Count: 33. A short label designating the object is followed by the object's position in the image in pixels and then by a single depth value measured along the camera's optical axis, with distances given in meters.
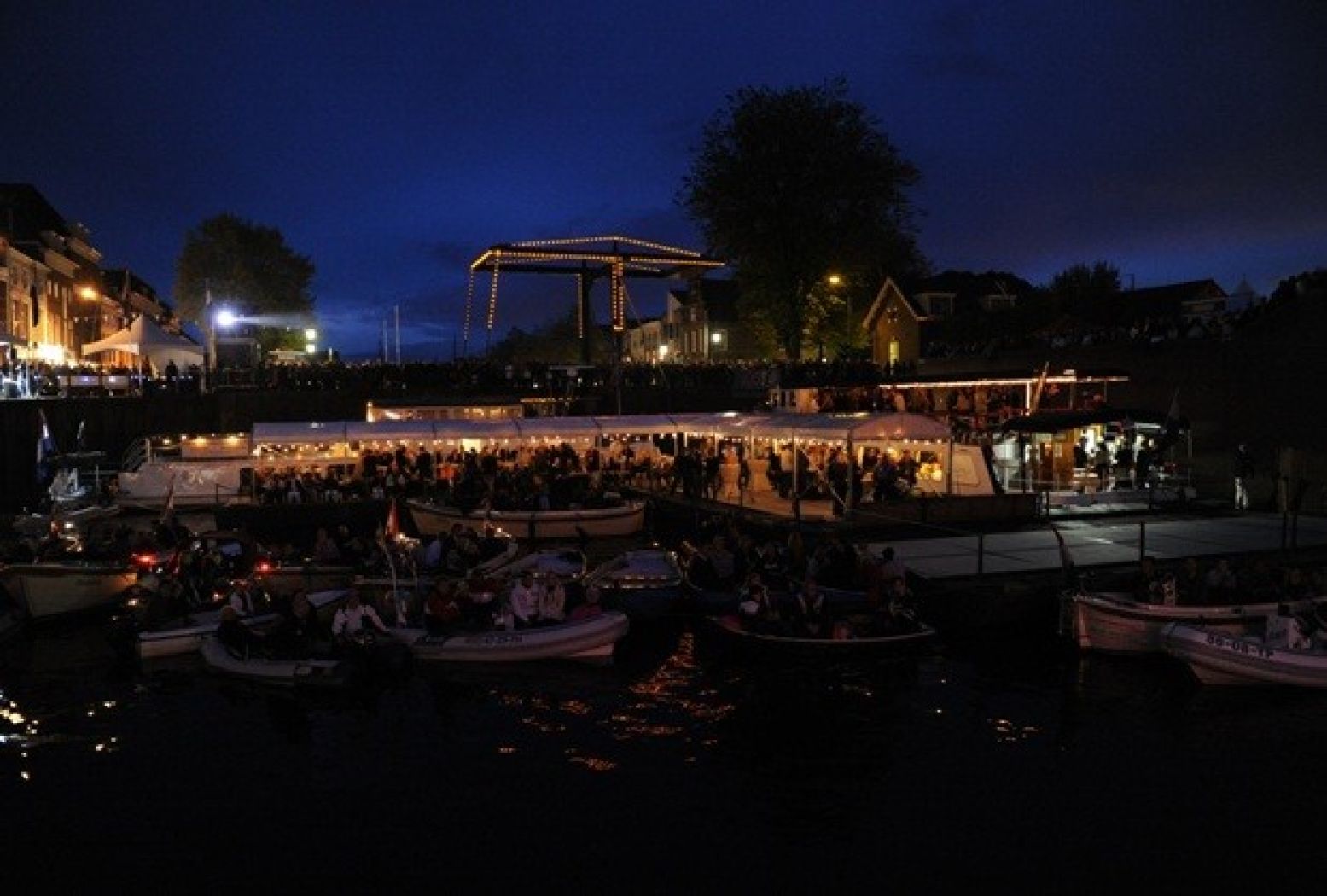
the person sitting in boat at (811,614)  19.48
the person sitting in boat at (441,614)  20.00
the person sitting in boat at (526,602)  20.19
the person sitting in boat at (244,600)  20.16
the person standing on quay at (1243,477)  30.53
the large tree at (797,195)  56.59
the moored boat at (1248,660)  17.80
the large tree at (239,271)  89.62
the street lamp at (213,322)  54.31
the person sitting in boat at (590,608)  20.31
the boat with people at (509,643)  19.55
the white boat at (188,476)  36.88
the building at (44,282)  55.56
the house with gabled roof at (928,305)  68.00
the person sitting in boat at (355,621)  18.59
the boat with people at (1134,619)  19.52
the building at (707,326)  87.56
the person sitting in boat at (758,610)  19.72
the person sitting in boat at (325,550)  24.41
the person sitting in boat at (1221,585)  20.06
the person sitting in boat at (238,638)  18.69
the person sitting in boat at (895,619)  19.52
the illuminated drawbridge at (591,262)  42.41
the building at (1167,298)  62.16
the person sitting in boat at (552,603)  20.34
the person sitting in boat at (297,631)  18.66
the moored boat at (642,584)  22.42
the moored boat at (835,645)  19.28
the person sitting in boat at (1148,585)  19.94
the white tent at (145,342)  45.56
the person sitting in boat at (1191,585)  20.11
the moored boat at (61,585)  22.59
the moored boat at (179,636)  19.89
